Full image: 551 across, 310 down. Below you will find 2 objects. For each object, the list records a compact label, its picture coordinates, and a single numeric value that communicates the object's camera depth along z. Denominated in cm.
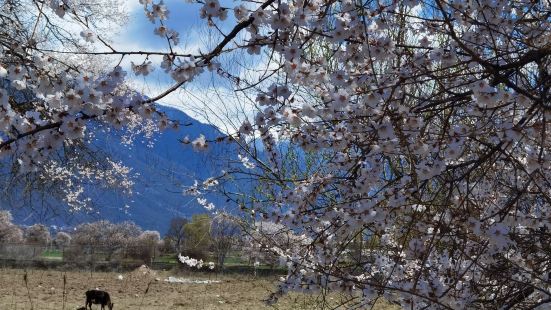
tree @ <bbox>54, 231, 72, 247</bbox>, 5512
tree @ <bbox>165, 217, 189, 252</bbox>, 4841
